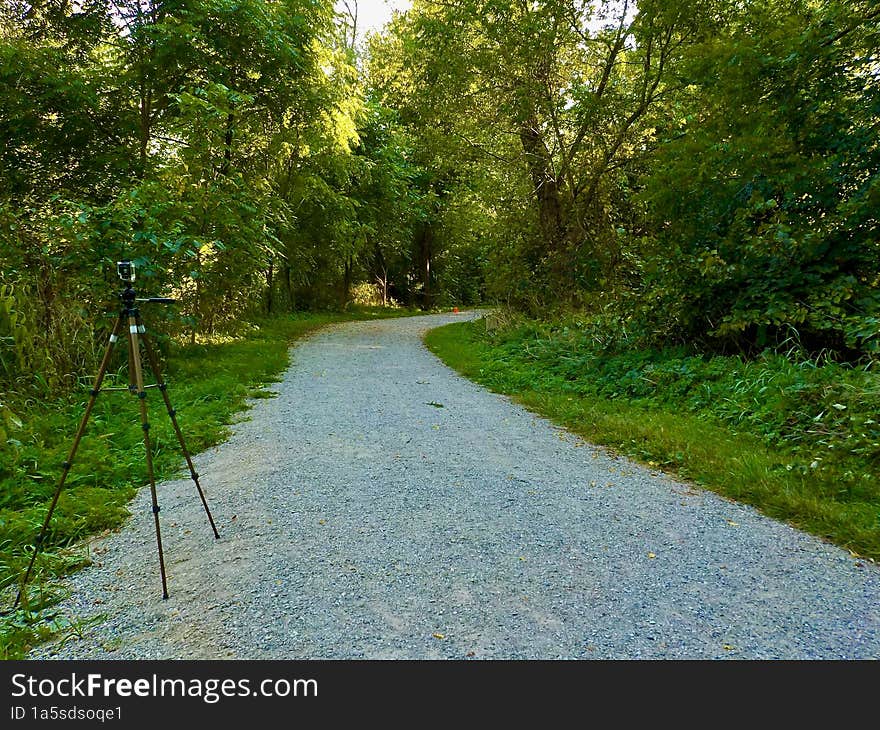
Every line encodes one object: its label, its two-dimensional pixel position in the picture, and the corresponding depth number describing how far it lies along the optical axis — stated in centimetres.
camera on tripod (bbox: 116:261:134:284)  251
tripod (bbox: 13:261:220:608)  248
